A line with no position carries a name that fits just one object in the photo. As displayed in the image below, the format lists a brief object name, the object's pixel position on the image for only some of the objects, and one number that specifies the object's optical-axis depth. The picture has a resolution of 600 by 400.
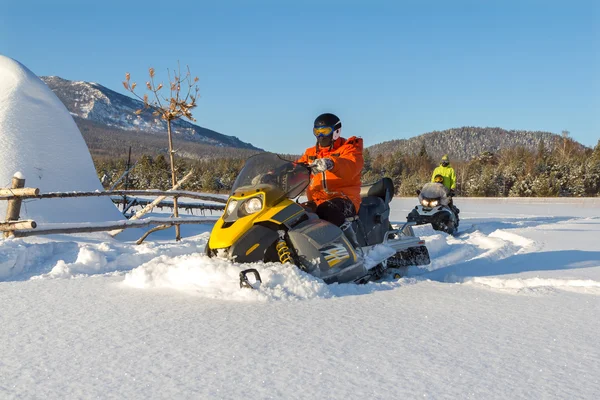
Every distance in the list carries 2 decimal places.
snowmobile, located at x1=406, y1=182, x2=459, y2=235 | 11.51
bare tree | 12.30
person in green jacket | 13.20
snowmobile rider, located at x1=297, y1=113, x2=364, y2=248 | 4.52
